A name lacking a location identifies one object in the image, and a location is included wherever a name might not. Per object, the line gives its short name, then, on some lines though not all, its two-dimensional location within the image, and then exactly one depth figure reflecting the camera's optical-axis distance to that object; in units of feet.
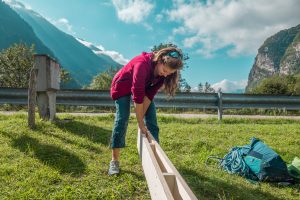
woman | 8.43
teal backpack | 9.73
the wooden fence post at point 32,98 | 13.69
